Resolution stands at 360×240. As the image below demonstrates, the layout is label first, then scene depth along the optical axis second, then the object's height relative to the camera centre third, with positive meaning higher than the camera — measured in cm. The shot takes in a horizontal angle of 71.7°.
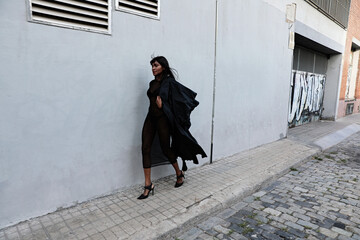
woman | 327 -39
